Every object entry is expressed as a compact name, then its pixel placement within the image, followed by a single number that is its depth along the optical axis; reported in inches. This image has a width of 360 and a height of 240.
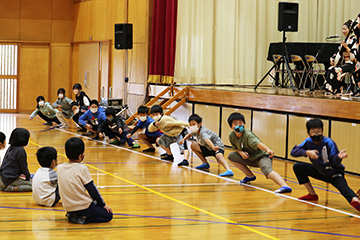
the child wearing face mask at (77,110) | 471.5
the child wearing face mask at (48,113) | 504.1
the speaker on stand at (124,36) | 525.3
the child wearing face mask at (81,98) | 496.5
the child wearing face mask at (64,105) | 502.0
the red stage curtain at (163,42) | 509.6
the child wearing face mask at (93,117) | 419.2
